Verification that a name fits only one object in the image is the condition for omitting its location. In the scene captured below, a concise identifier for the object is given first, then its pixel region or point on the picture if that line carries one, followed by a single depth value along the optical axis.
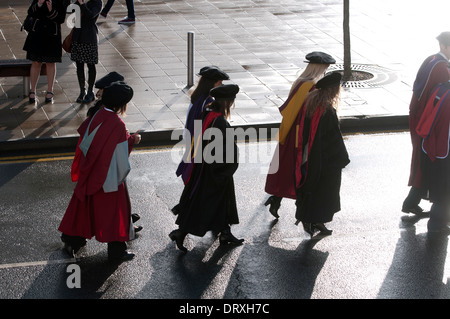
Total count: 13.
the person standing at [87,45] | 24.80
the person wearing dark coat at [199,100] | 16.08
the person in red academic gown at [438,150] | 16.95
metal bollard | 27.12
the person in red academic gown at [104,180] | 14.94
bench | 25.56
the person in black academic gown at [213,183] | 15.52
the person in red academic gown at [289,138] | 16.94
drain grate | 28.00
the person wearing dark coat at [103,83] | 15.31
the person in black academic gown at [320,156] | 16.30
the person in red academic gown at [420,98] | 17.19
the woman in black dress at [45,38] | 24.56
